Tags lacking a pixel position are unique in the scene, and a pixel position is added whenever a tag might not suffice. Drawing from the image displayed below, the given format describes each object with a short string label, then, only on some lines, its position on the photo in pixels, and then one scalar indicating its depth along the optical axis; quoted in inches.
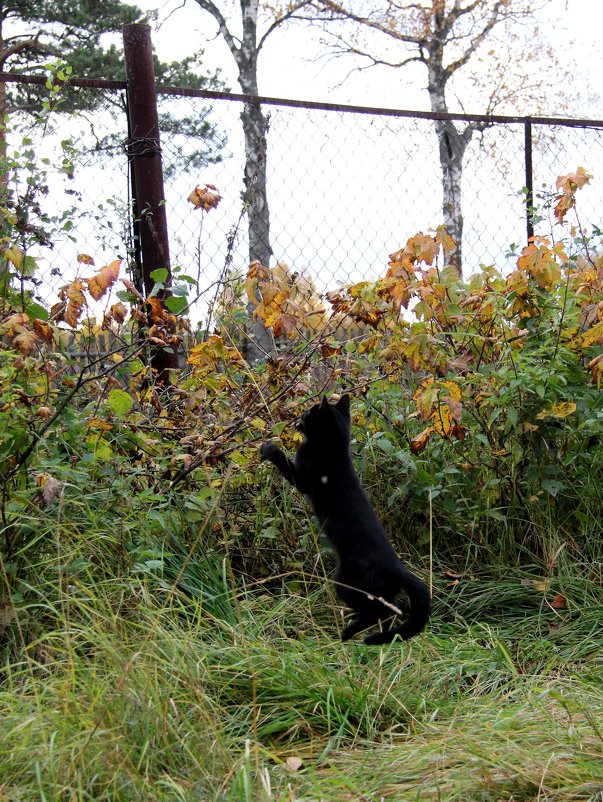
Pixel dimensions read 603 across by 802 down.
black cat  116.1
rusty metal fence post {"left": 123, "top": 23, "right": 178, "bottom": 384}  172.4
